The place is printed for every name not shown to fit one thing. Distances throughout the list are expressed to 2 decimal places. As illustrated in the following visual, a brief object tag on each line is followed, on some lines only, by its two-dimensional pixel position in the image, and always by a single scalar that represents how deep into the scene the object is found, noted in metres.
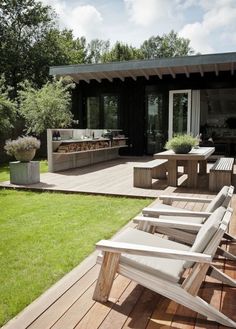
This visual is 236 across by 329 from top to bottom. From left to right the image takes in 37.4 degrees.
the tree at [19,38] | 19.72
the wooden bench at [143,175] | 6.59
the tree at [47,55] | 20.28
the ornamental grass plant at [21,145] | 7.02
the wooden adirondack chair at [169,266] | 2.12
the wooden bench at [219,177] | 6.03
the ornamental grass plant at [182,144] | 6.50
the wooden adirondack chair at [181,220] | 2.80
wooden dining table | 6.35
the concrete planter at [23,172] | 7.04
